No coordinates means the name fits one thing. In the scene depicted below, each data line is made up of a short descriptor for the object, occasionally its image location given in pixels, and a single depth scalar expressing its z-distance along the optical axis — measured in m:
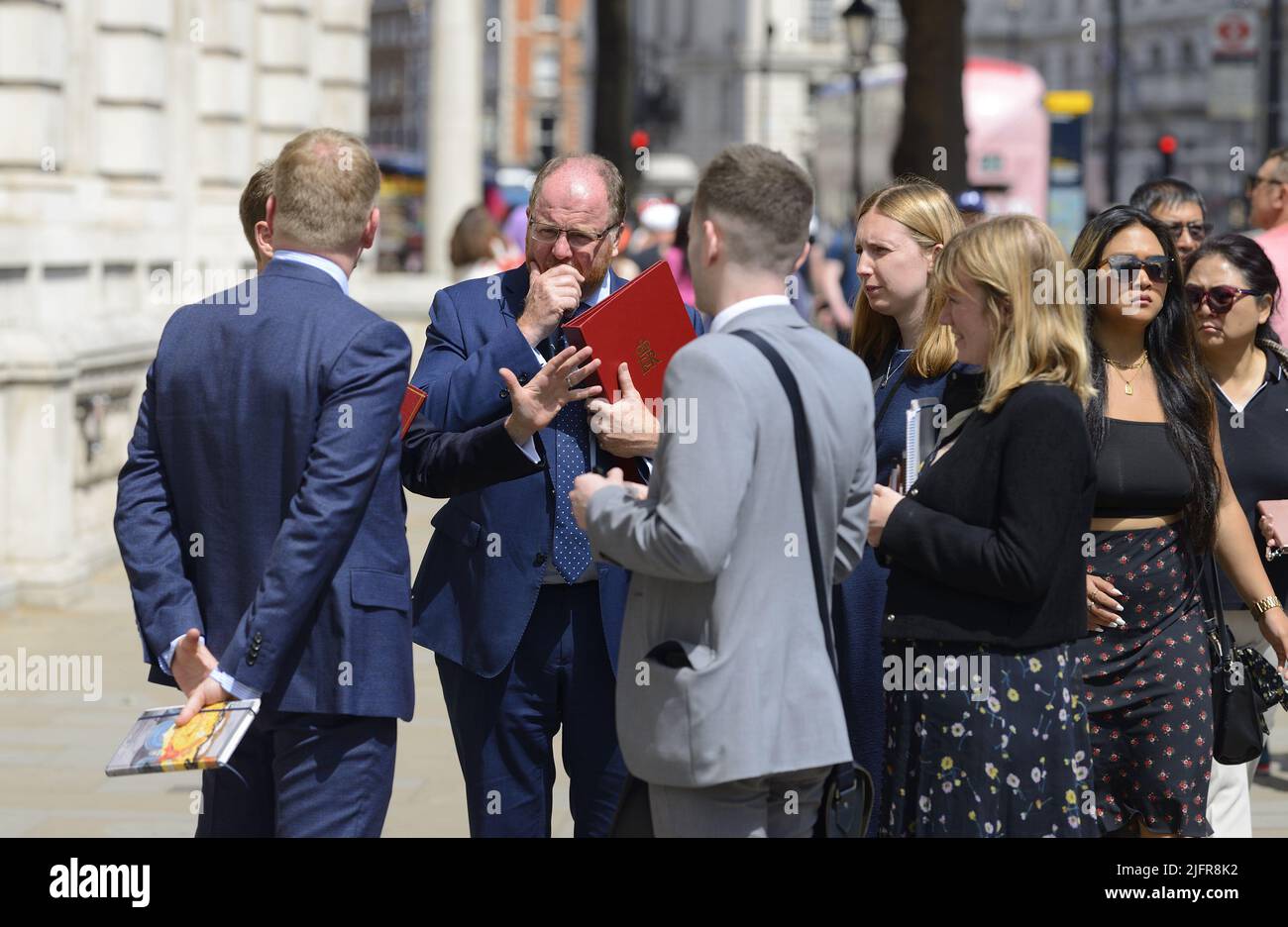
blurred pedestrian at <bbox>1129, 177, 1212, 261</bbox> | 7.58
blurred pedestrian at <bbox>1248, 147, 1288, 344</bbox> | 7.45
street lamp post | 23.08
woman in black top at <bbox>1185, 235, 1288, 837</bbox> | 5.53
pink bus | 31.34
